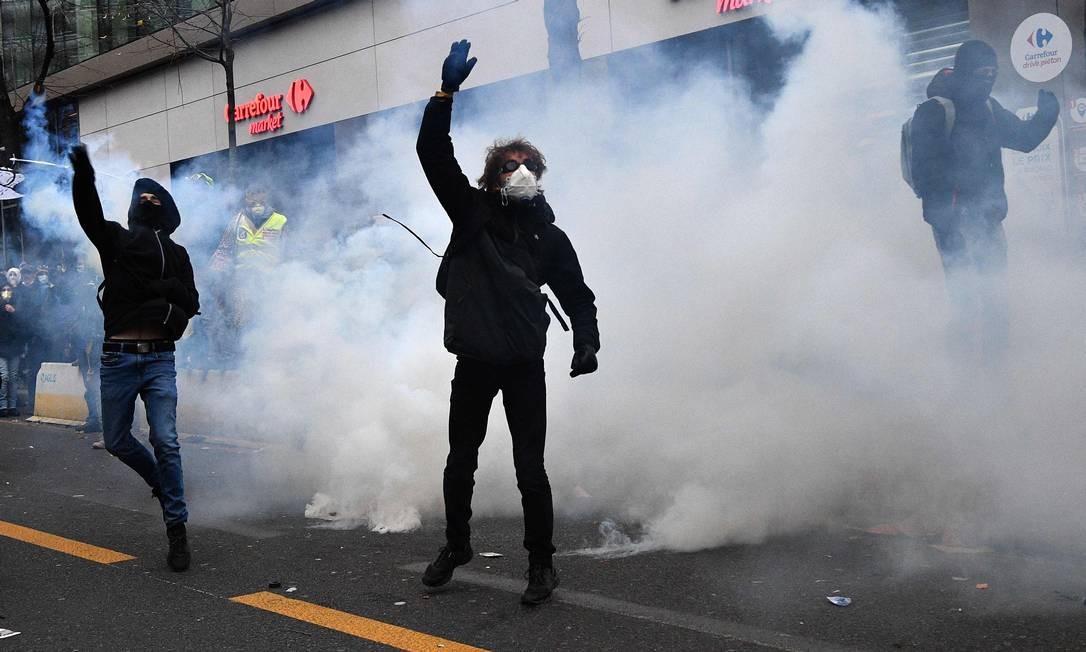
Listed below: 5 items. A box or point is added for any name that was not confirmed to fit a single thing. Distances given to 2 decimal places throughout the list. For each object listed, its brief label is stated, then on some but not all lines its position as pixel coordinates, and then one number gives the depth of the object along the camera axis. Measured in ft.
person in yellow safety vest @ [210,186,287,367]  22.30
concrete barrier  32.35
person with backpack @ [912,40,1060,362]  15.20
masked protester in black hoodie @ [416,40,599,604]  11.61
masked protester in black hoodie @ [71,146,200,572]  14.24
